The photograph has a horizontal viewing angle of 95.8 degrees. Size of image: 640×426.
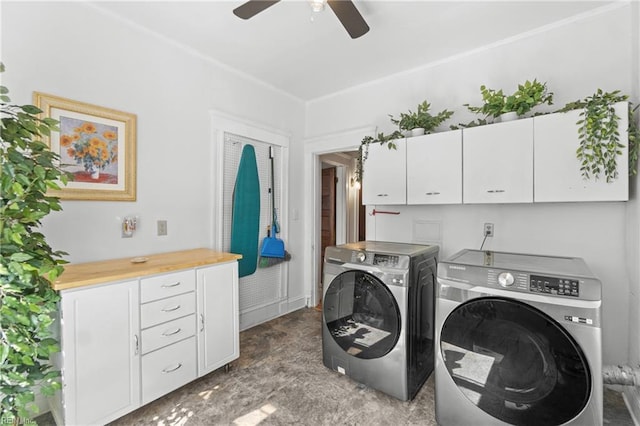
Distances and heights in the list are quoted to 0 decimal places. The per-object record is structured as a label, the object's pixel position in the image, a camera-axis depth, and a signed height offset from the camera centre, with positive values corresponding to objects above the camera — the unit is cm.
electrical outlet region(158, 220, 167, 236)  238 -13
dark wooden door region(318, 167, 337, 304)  490 +11
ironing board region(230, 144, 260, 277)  291 -3
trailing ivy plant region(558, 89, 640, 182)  171 +43
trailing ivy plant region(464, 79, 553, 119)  200 +79
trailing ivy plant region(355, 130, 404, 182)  262 +62
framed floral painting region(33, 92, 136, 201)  189 +45
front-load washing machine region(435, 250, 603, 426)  130 -66
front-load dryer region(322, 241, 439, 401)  190 -74
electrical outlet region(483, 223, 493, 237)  245 -16
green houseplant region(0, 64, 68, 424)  115 -23
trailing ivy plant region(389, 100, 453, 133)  250 +81
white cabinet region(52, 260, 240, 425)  153 -79
